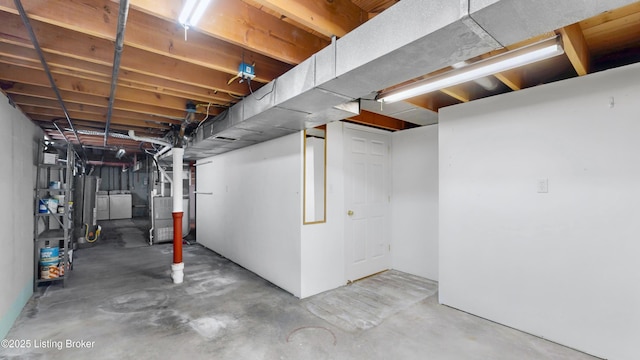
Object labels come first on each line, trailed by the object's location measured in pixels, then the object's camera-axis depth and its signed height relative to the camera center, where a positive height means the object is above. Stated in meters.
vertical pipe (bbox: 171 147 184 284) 4.20 -0.24
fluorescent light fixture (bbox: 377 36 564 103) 1.81 +0.87
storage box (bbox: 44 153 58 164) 3.96 +0.42
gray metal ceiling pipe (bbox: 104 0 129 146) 1.34 +0.86
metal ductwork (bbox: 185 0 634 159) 1.13 +0.71
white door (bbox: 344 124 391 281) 4.14 -0.22
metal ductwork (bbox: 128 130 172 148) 4.42 +0.77
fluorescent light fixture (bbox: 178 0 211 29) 1.36 +0.89
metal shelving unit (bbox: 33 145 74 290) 3.73 -0.50
